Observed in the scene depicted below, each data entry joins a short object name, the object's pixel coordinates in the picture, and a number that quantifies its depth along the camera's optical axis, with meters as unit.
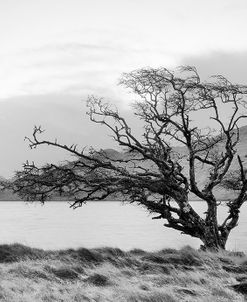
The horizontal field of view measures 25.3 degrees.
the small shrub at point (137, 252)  25.26
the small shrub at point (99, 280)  14.66
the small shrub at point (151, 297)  11.85
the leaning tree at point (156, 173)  23.80
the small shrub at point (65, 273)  15.83
